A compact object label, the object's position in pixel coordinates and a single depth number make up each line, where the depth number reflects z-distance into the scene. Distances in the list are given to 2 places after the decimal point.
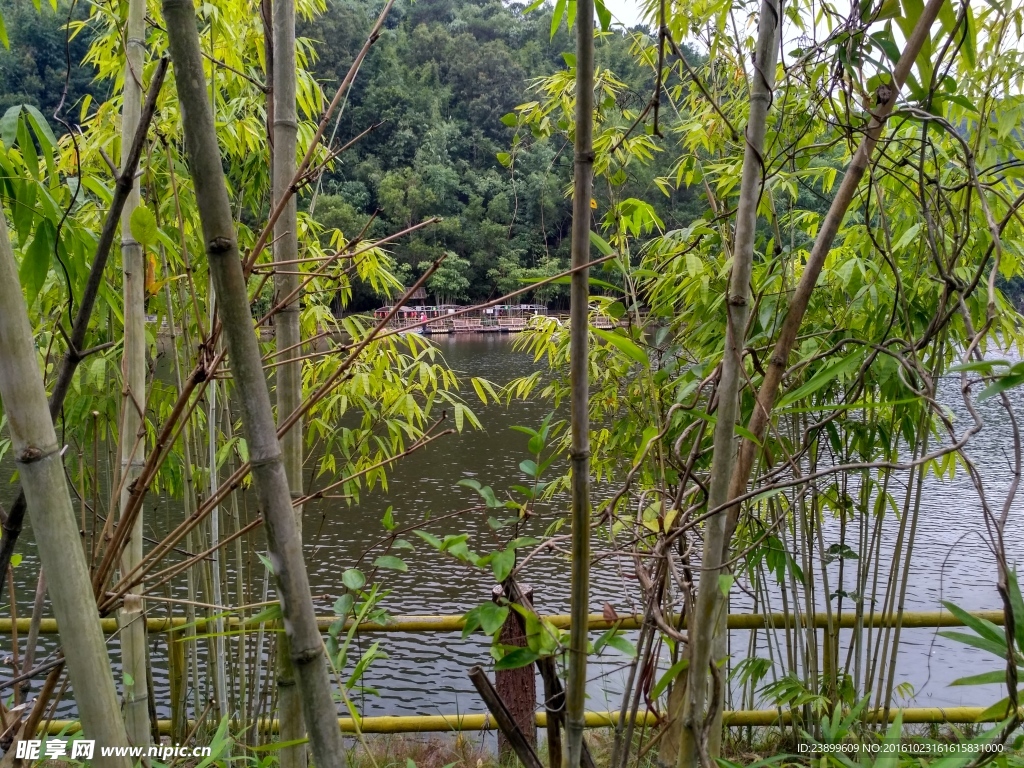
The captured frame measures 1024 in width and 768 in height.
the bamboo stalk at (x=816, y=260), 0.78
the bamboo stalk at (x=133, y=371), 0.92
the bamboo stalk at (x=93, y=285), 0.59
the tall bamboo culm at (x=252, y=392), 0.47
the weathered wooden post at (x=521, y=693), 1.84
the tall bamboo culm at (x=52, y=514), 0.48
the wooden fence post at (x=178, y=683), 2.26
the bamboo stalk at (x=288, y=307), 0.77
